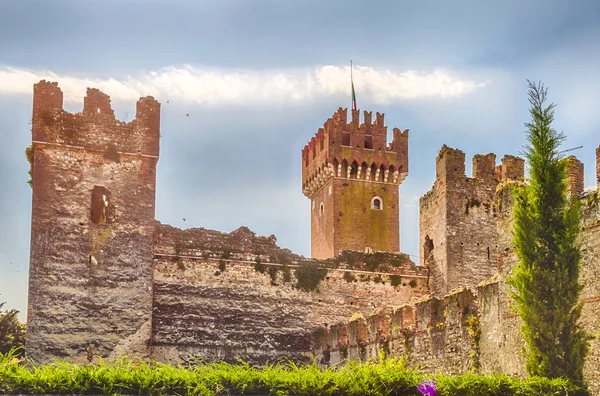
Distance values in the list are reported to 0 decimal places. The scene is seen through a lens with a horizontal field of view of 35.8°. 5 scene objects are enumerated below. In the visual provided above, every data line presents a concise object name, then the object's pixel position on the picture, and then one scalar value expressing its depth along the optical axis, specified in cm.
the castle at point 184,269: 3095
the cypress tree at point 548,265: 1906
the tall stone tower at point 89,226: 3084
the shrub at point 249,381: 1691
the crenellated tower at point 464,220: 3609
